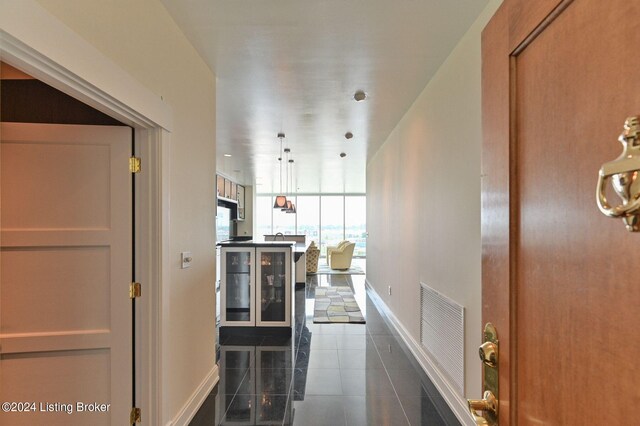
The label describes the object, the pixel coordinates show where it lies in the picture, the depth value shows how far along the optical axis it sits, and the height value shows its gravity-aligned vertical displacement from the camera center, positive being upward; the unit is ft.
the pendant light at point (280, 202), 22.58 +0.96
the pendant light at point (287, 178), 19.58 +3.53
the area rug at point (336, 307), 16.03 -5.03
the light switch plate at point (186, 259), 7.52 -0.99
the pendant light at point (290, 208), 24.46 +0.65
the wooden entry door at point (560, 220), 1.62 -0.02
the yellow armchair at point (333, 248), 31.86 -3.22
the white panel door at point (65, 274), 5.83 -1.06
